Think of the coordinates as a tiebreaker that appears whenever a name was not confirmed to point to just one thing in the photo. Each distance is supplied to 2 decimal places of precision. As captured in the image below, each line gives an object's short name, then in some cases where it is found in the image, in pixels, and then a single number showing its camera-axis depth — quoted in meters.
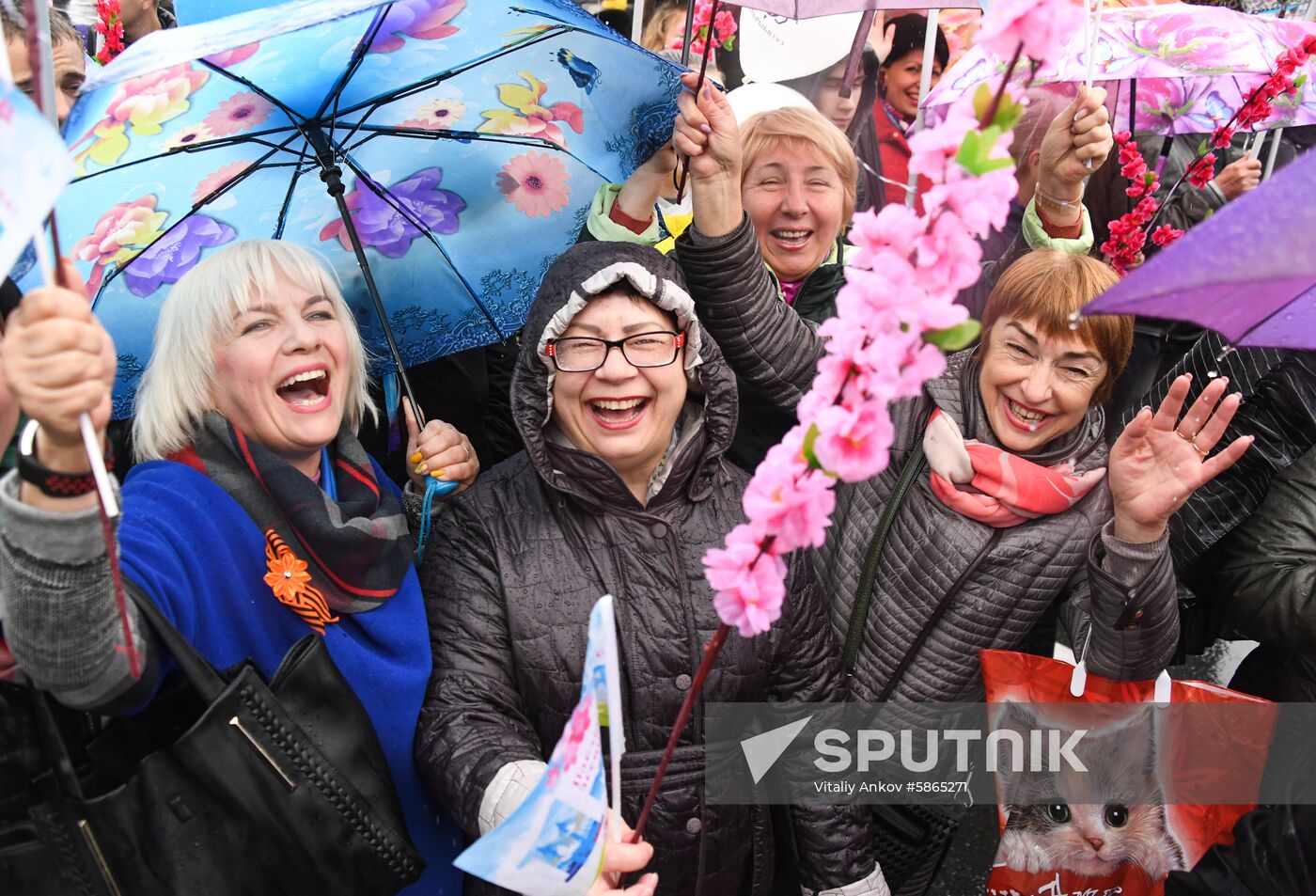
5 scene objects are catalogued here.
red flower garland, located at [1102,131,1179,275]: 2.76
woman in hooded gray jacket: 2.02
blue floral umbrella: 2.13
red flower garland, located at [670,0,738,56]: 2.80
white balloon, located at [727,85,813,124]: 3.07
